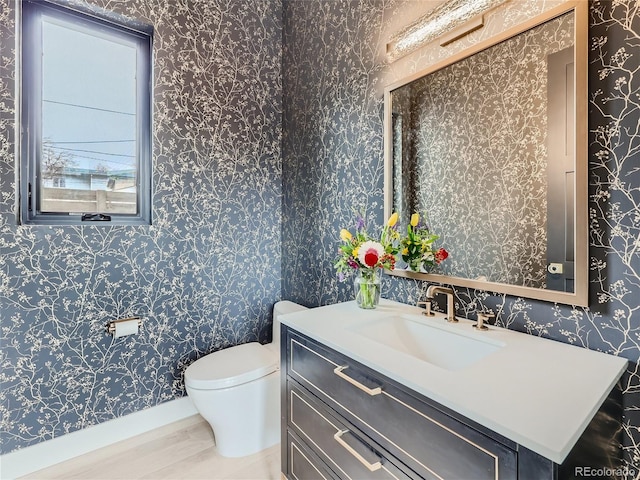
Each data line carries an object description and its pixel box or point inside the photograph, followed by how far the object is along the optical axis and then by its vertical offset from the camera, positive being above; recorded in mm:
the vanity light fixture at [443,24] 1197 +860
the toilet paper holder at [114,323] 1734 -450
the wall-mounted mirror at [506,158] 974 +296
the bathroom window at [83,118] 1606 +645
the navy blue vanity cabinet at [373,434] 644 -485
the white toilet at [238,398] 1570 -785
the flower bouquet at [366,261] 1350 -85
